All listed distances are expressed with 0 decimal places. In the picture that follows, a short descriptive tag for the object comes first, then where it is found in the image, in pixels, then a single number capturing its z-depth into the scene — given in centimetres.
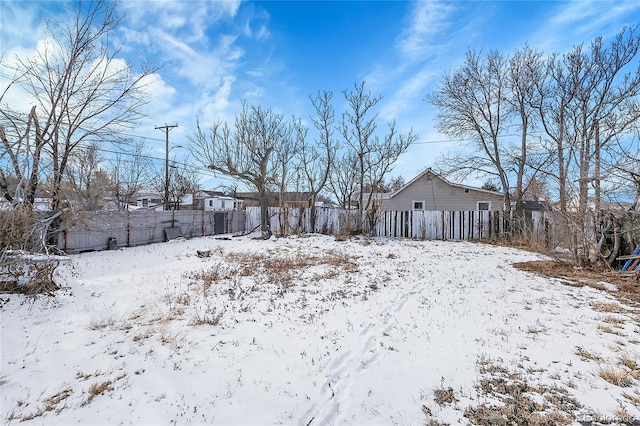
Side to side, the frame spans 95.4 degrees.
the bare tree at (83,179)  631
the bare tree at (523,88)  1367
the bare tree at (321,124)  1809
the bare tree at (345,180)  2352
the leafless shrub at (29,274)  467
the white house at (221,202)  3929
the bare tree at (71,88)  640
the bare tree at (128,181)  2097
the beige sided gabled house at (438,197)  1834
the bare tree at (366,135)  1767
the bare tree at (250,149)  1448
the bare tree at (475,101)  1494
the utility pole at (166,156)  1853
